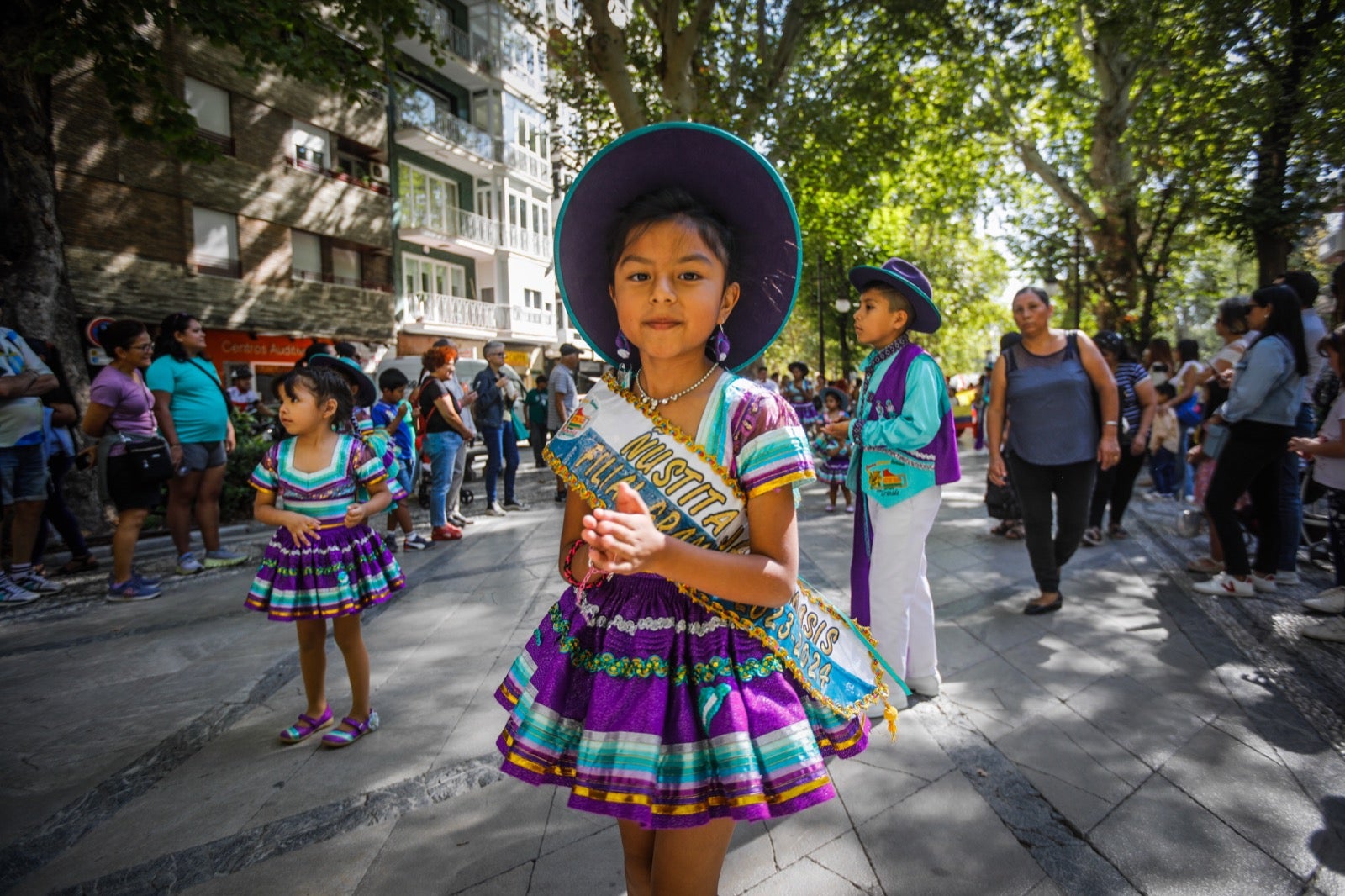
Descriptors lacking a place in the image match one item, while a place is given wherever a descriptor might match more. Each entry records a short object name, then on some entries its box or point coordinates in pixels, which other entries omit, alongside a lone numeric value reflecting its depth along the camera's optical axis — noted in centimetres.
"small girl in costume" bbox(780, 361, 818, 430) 1061
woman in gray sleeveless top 441
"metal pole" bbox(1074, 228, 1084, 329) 1534
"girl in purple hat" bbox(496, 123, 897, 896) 136
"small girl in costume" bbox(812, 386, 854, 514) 832
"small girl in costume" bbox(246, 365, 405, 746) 308
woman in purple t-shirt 539
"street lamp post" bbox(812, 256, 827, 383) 2187
